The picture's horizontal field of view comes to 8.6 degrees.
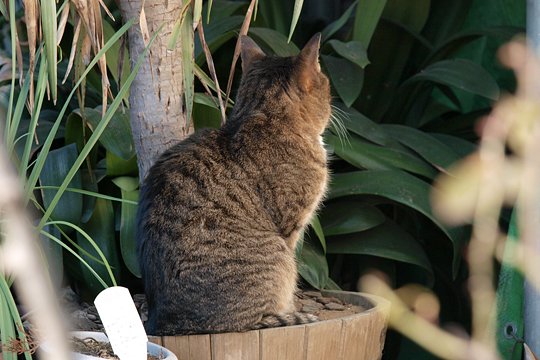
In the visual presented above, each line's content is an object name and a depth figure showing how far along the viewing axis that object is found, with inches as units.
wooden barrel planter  182.7
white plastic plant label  174.4
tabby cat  185.4
